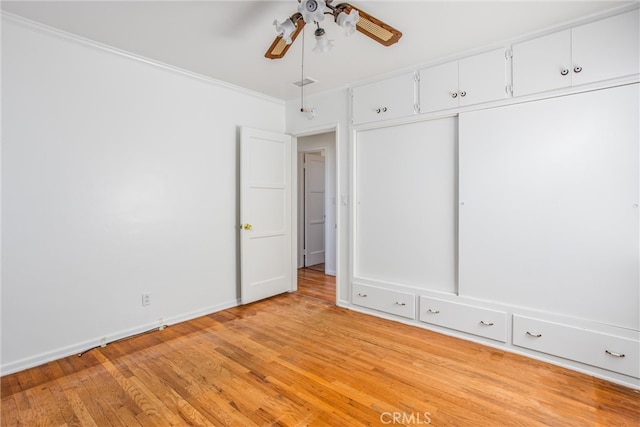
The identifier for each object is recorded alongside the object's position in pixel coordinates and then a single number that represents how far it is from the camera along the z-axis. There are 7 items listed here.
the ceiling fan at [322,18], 1.86
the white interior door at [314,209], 6.00
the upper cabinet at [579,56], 2.19
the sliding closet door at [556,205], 2.24
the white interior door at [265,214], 3.79
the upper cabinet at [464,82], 2.71
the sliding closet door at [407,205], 3.07
